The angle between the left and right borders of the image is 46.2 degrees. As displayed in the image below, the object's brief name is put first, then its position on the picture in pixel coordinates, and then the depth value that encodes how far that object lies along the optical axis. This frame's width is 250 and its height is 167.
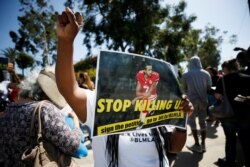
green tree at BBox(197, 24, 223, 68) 45.81
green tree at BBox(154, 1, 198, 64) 23.80
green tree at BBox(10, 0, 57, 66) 32.84
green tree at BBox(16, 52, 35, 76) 45.44
